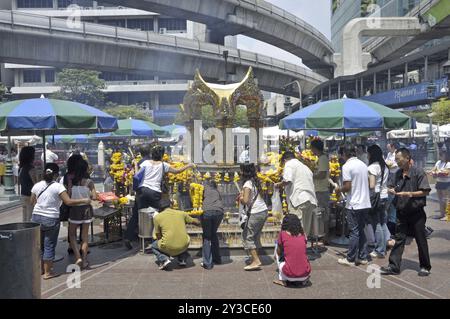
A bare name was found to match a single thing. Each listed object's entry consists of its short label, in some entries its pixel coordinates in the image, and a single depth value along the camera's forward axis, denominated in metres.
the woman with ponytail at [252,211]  6.75
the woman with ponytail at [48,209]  6.46
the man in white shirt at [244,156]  14.84
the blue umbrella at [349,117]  8.13
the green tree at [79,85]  51.00
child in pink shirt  5.95
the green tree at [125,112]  51.41
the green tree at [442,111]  24.97
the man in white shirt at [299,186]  7.17
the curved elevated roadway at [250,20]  23.12
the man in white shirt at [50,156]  16.45
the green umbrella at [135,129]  17.89
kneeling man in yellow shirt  6.71
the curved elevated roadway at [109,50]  20.12
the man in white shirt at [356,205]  6.95
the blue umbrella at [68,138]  22.42
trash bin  4.54
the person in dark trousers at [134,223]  8.30
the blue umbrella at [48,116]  7.05
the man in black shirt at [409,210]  6.33
